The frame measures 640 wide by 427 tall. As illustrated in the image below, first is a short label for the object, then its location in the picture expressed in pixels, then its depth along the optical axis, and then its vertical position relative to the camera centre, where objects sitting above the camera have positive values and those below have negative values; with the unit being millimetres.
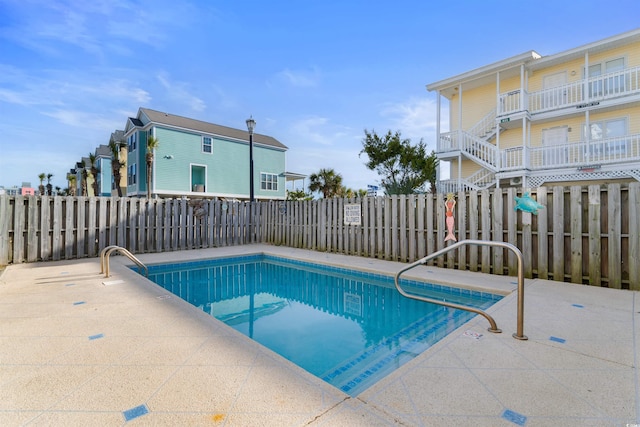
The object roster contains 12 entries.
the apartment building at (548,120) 12219 +4419
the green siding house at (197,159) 20375 +4166
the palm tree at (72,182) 33322 +3778
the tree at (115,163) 21422 +3744
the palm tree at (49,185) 35169 +3638
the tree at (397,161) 18188 +3345
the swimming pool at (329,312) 3420 -1660
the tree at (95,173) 26453 +3951
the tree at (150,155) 19172 +3839
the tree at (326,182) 26562 +2877
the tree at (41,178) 36409 +4621
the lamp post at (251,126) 12266 +3699
